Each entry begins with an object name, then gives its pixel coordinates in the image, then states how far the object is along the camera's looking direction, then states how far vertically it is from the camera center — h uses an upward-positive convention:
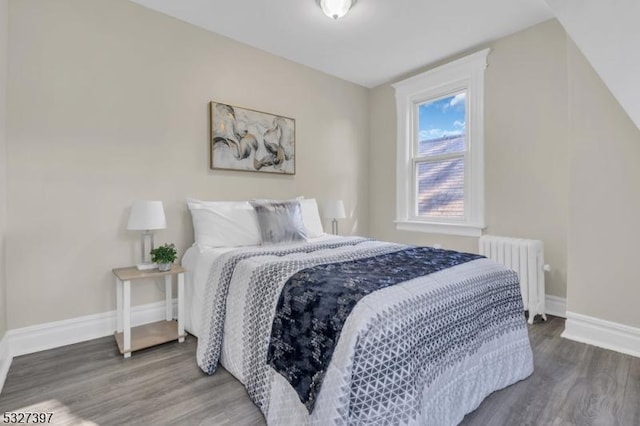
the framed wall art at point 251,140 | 2.97 +0.71
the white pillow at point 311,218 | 3.17 -0.06
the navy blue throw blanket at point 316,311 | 1.26 -0.42
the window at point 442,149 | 3.33 +0.72
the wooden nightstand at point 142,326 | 2.11 -0.82
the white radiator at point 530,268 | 2.71 -0.48
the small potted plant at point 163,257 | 2.30 -0.32
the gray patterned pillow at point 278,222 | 2.64 -0.08
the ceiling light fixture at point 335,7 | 2.44 +1.58
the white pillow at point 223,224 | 2.56 -0.10
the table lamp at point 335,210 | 3.65 +0.02
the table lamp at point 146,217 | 2.27 -0.03
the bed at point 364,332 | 1.17 -0.54
